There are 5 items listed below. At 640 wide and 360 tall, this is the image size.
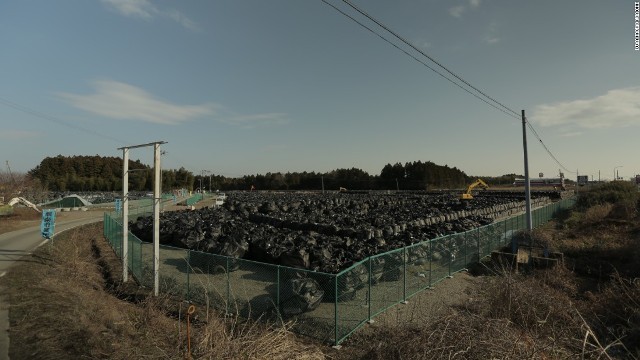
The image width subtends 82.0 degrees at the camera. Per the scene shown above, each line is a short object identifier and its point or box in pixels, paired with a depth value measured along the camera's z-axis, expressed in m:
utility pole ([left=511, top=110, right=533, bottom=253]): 18.52
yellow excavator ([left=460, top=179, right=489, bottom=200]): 44.40
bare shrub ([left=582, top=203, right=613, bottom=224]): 29.23
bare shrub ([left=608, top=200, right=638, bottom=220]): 28.98
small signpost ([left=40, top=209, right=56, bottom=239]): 16.03
